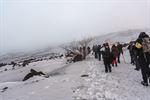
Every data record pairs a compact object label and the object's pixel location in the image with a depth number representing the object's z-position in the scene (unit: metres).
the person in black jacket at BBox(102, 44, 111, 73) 6.78
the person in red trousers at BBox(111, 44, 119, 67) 8.34
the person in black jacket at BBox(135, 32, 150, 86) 4.32
